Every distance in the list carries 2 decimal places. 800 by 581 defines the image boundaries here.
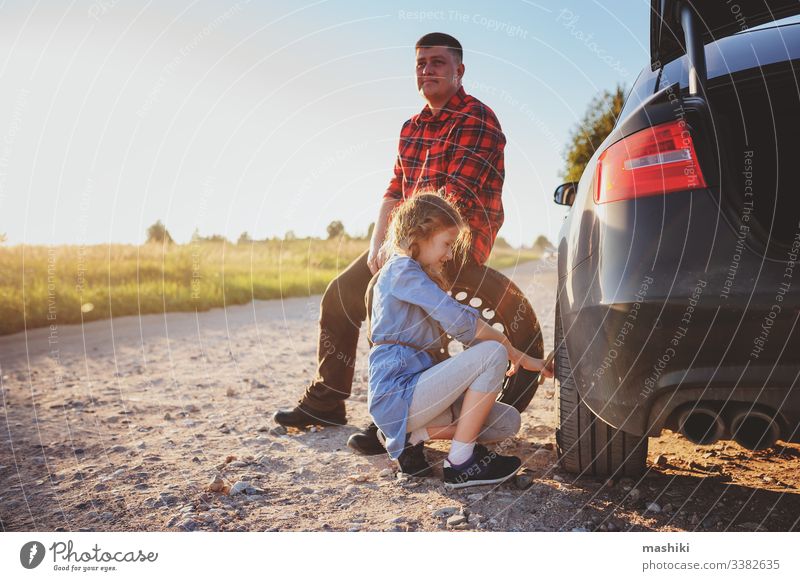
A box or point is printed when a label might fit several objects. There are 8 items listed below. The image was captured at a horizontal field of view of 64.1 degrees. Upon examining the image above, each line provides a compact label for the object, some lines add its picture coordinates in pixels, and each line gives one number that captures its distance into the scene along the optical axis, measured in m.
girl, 2.80
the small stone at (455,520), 2.43
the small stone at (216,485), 2.78
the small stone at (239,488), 2.78
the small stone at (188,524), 2.43
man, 3.45
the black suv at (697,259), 1.85
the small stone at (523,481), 2.78
